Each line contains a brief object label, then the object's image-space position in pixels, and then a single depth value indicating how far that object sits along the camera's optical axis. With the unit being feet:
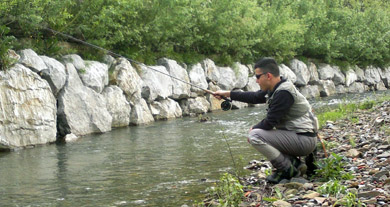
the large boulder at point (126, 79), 60.39
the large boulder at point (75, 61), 54.29
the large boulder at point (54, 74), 48.37
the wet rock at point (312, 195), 17.79
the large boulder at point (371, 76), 130.21
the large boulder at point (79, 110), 48.80
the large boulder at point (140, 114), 60.13
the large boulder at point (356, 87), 121.60
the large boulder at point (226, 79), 83.92
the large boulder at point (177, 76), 71.10
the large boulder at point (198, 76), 76.84
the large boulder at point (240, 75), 88.02
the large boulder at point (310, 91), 105.91
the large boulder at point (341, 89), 116.88
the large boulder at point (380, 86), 129.12
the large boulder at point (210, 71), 82.74
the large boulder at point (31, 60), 46.41
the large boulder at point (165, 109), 65.67
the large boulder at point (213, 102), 78.58
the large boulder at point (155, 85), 64.75
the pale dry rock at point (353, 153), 24.57
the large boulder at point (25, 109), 41.39
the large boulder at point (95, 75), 54.27
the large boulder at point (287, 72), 101.83
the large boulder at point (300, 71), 106.63
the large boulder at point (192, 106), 72.87
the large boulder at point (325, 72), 116.67
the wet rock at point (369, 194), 16.67
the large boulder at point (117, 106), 57.06
